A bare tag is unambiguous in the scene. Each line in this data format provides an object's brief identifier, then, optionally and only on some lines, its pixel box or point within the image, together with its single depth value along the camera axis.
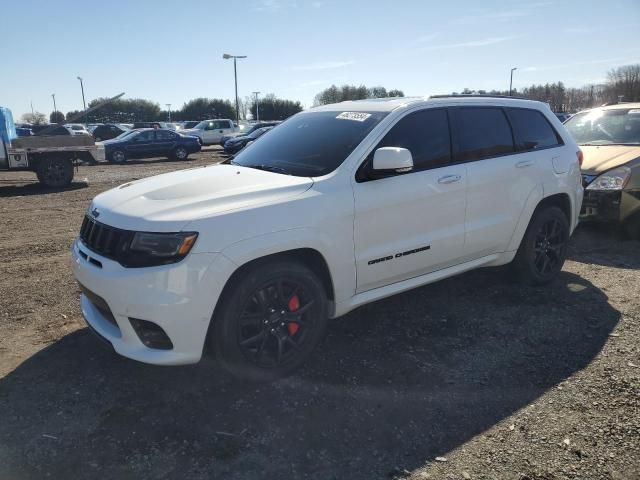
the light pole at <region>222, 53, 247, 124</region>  44.22
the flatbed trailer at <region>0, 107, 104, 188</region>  12.47
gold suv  6.52
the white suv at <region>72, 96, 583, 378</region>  3.04
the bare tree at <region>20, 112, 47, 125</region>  70.94
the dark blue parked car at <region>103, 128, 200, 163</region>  21.83
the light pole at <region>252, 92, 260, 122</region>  58.88
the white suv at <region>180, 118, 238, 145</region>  32.41
